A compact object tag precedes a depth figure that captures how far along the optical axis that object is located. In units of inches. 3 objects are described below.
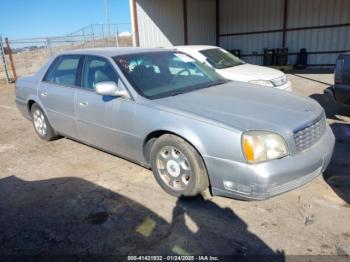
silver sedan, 108.7
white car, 263.6
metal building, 527.7
